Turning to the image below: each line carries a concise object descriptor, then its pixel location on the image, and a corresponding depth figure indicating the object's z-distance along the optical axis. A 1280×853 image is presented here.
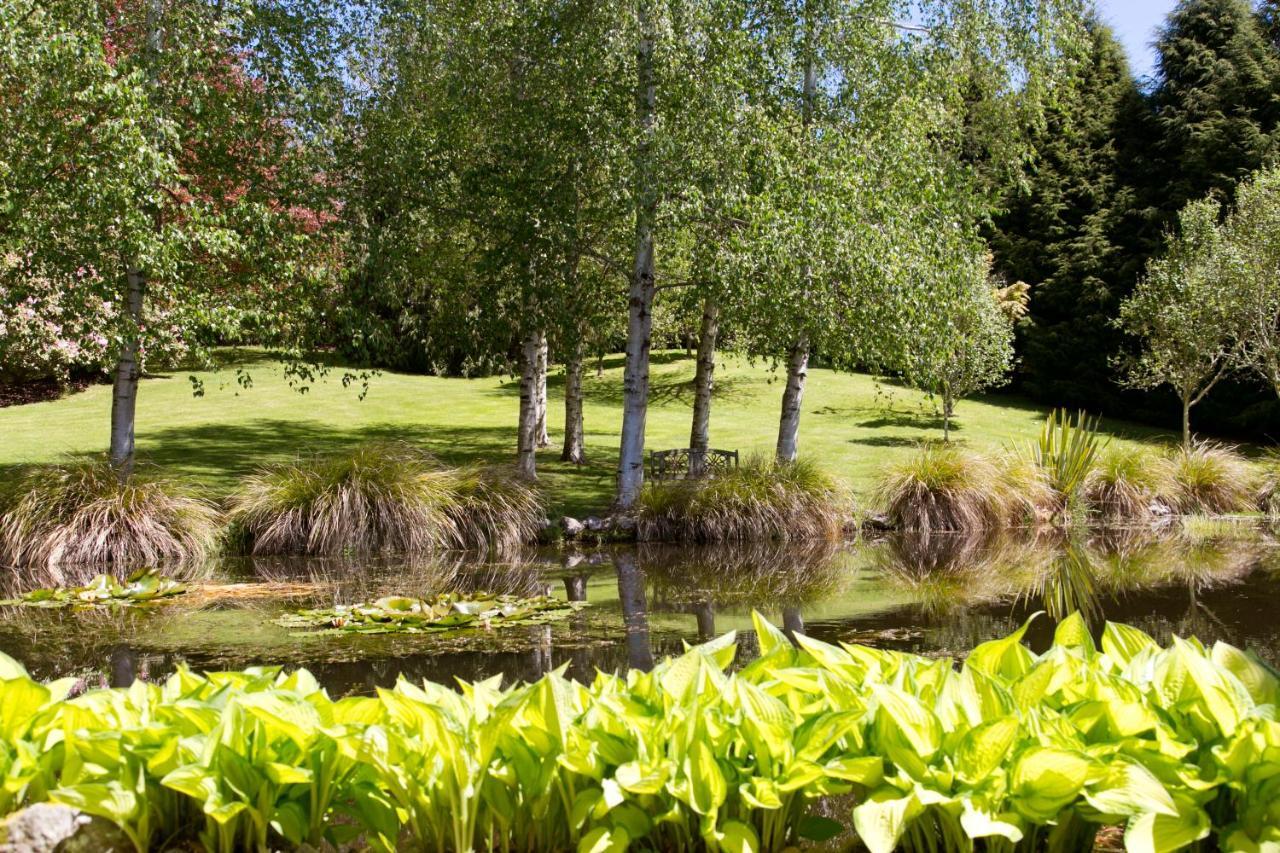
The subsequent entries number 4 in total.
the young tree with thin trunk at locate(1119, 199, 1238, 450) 21.14
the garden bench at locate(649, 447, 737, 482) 15.75
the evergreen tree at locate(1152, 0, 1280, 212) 26.48
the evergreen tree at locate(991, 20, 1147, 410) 28.08
